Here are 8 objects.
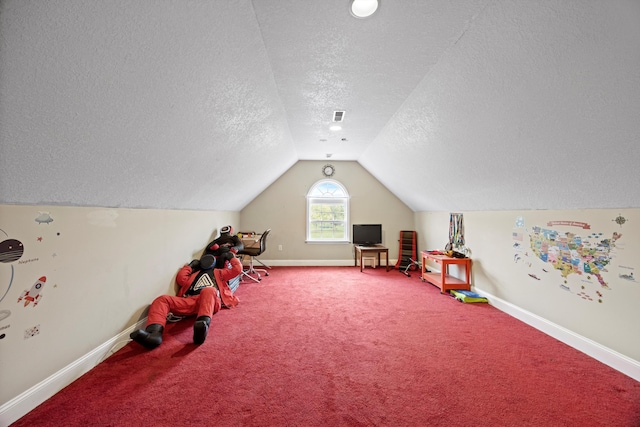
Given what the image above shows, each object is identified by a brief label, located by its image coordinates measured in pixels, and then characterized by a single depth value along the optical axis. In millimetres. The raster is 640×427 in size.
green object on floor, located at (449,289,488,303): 3201
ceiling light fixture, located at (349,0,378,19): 1364
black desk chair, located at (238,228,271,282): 4412
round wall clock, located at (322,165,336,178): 5527
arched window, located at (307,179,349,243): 5582
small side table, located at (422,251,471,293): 3551
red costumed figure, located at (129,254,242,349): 2105
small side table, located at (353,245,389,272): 4887
